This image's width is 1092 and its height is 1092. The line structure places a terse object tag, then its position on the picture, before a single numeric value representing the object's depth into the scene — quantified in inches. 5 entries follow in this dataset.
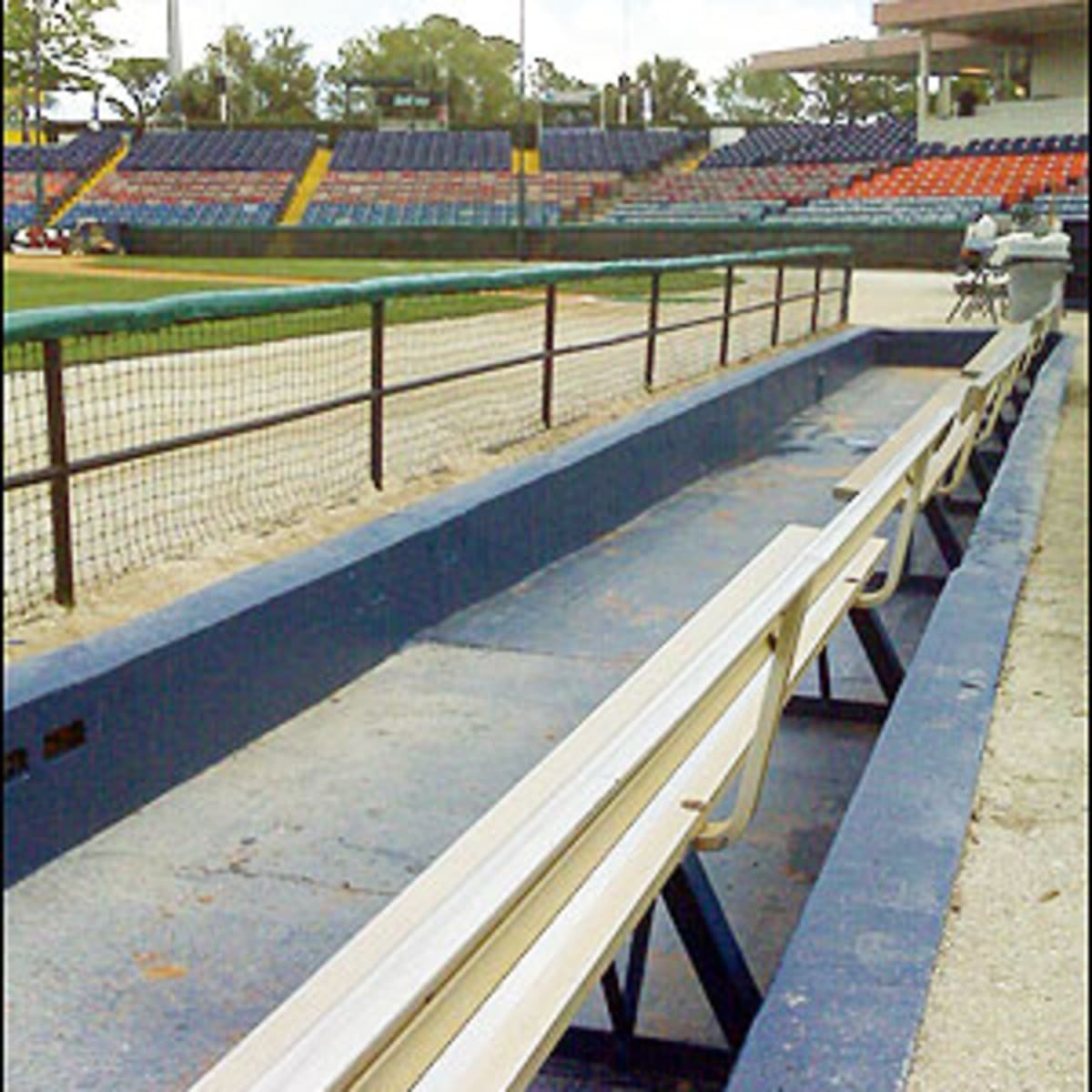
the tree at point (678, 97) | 2669.8
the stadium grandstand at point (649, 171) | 1274.6
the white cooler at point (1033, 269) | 459.2
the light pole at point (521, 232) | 1235.9
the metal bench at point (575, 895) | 47.9
